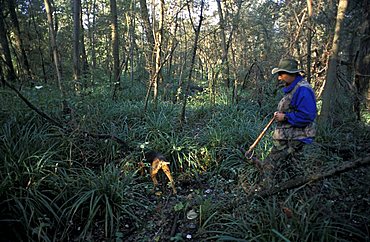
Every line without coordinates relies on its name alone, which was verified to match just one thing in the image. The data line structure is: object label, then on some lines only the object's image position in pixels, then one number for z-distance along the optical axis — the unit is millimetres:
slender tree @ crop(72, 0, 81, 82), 6945
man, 3170
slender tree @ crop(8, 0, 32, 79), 9938
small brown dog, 3836
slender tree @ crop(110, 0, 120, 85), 8344
